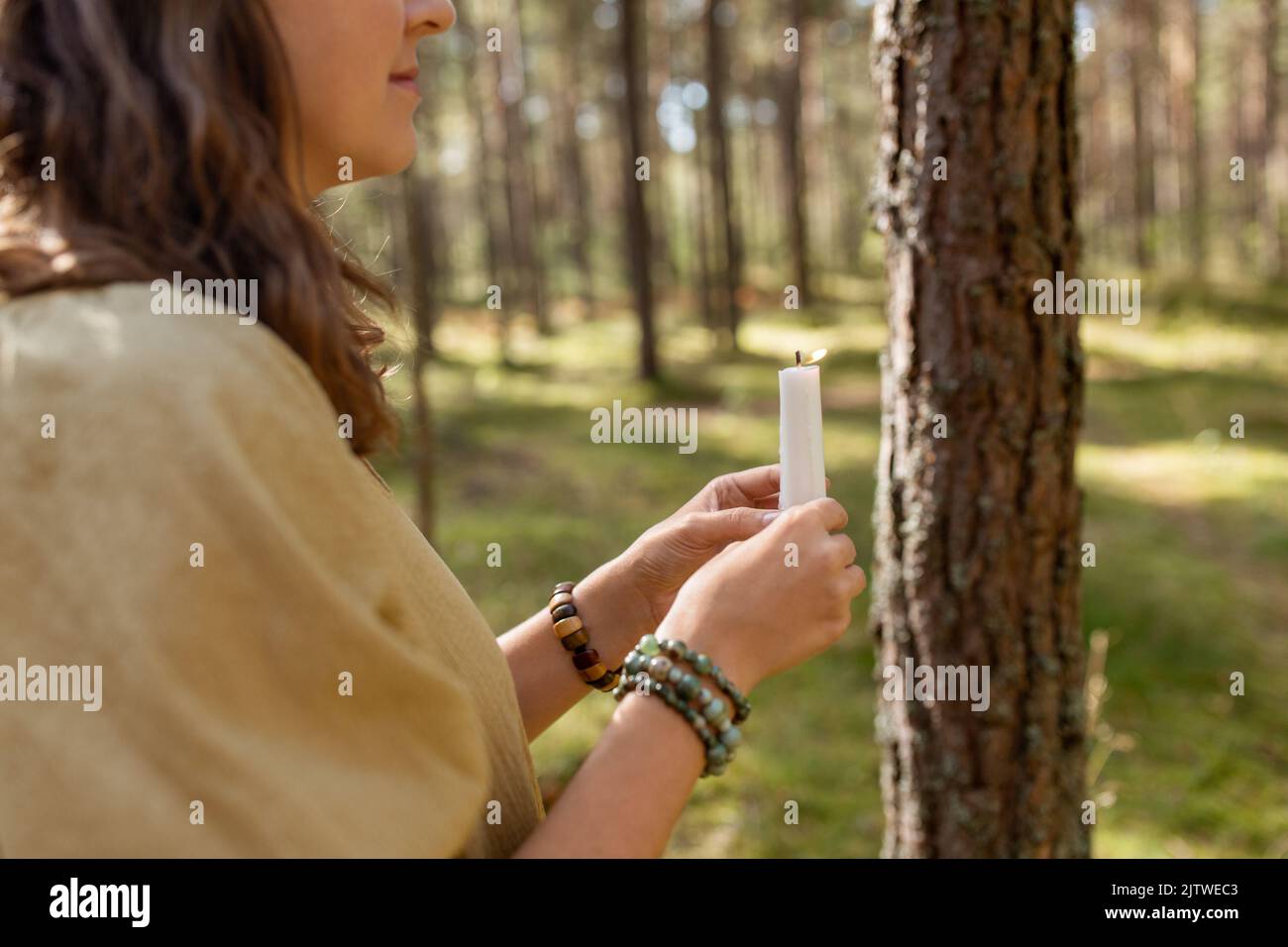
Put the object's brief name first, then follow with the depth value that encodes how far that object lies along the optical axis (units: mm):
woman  841
